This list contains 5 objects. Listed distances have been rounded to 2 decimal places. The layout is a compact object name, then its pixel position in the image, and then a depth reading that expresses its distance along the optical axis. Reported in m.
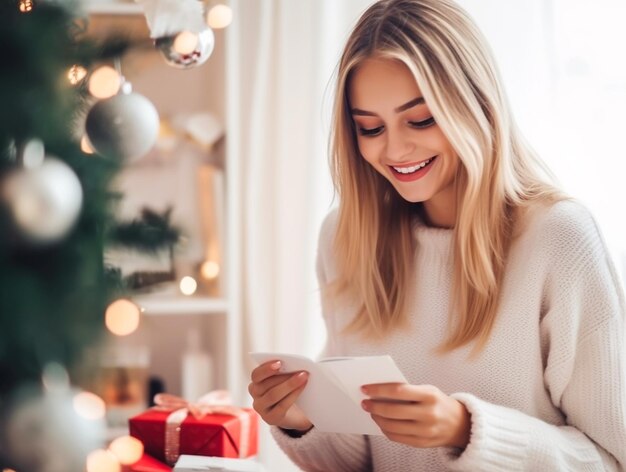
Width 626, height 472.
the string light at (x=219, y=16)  1.37
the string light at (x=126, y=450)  1.01
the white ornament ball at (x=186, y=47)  0.96
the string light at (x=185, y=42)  1.01
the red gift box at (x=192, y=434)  1.26
